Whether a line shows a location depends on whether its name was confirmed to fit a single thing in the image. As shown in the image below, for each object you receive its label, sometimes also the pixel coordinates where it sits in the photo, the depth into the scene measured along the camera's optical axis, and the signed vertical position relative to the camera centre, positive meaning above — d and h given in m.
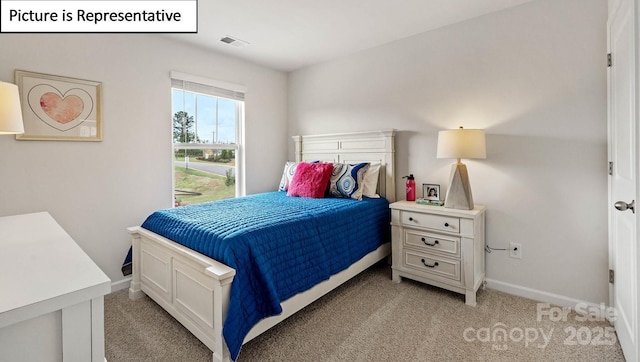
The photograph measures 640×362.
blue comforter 1.61 -0.41
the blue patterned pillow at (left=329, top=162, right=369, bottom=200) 2.86 -0.03
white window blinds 2.92 +1.00
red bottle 2.82 -0.12
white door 1.40 +0.02
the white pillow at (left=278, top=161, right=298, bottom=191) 3.38 +0.03
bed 1.56 -0.57
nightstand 2.23 -0.58
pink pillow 2.93 -0.03
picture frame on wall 2.12 +0.56
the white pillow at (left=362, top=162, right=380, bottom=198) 2.97 -0.05
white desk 0.67 -0.31
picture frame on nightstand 2.68 -0.15
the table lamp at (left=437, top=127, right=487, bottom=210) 2.26 +0.18
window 3.04 +0.45
